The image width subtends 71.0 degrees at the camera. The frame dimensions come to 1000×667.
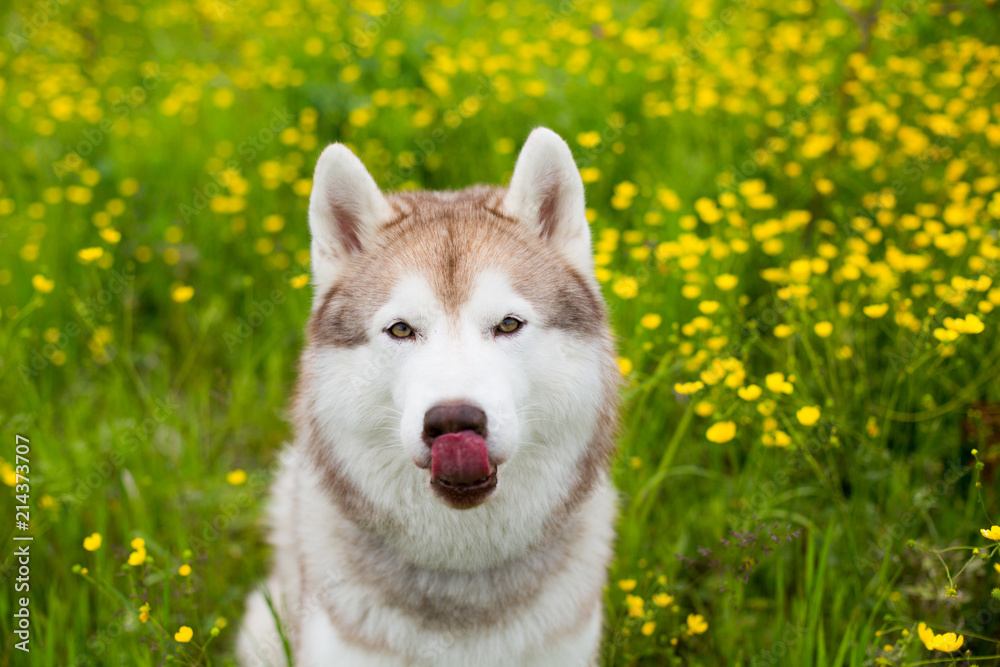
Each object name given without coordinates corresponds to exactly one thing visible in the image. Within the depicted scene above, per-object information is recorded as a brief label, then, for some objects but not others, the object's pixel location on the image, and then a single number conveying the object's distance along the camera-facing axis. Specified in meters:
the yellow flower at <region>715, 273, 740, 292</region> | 3.21
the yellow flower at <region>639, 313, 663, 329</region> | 3.16
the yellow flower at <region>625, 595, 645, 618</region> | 2.61
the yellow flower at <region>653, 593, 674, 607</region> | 2.54
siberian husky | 2.18
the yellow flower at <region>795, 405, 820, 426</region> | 2.45
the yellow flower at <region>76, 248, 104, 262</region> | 2.98
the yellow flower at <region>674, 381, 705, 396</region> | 2.62
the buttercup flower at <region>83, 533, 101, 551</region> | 2.35
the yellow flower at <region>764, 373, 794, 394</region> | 2.58
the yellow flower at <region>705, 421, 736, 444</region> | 2.57
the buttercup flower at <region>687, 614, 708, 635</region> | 2.49
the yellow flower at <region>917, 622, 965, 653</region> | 1.80
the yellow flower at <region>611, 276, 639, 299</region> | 3.12
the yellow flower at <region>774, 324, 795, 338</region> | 2.98
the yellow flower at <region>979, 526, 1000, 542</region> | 1.78
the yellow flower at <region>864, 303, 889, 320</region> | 2.73
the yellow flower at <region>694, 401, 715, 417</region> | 2.98
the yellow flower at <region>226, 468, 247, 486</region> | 2.79
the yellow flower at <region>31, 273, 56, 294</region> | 3.07
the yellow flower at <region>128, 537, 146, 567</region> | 2.18
